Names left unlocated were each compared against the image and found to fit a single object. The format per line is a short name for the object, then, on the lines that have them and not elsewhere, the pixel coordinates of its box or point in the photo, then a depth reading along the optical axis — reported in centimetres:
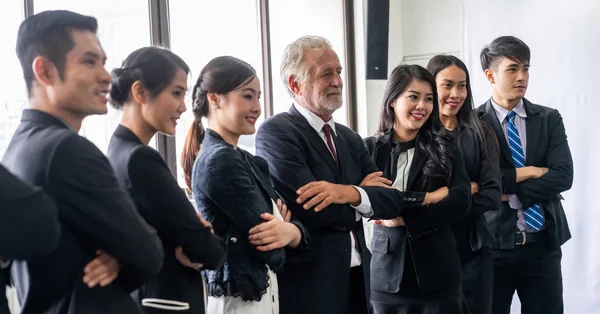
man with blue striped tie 330
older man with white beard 252
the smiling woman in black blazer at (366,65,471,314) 283
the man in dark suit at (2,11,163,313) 156
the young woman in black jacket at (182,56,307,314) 216
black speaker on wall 364
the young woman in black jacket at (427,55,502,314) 308
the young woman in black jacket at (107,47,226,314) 182
